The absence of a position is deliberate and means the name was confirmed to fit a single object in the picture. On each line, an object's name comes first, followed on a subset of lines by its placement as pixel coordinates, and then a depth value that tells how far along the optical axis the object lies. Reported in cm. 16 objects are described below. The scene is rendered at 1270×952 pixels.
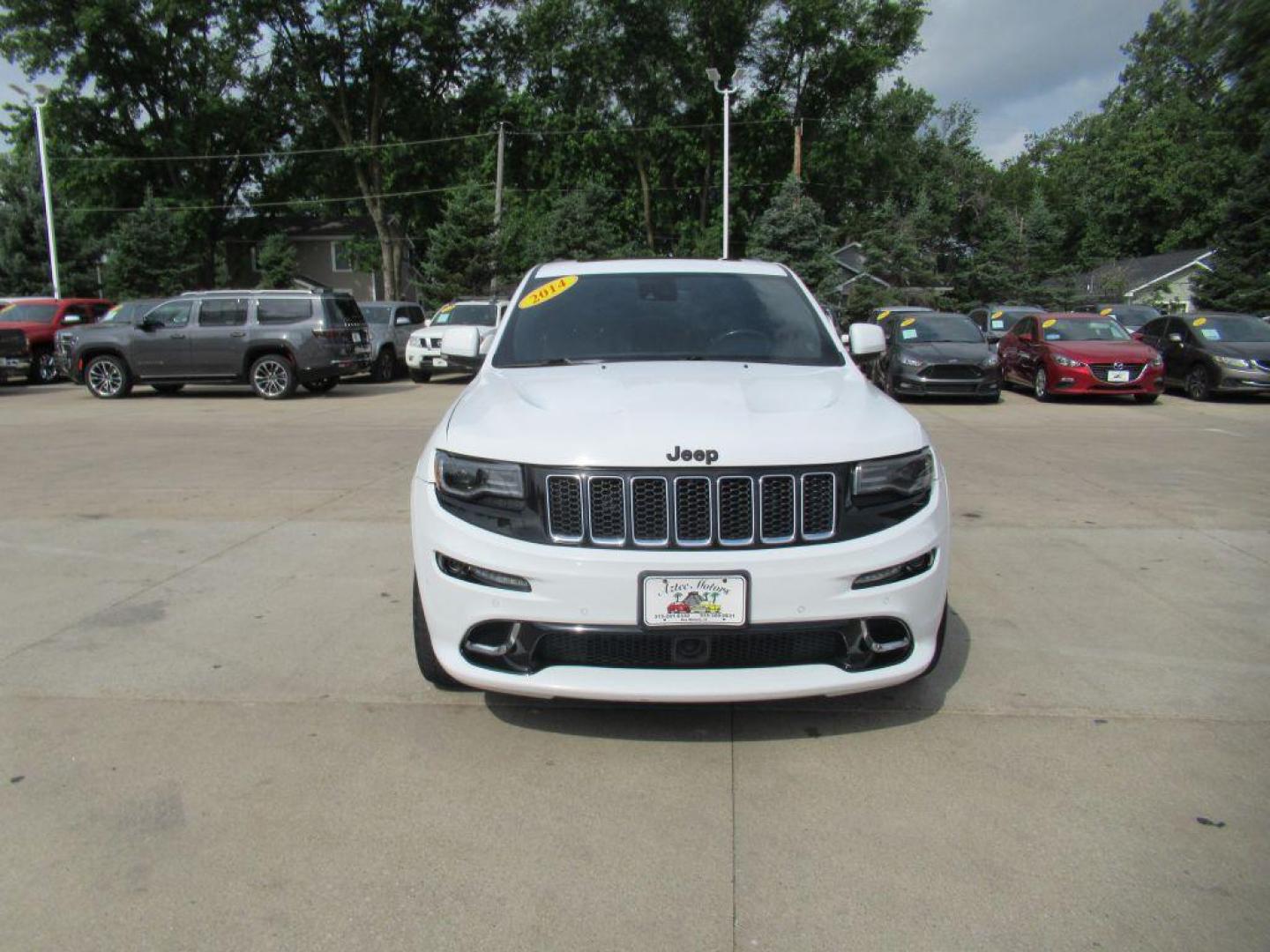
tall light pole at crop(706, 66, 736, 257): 3206
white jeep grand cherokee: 313
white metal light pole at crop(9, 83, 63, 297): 3158
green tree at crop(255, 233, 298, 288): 4881
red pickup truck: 2086
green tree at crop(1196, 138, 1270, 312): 3672
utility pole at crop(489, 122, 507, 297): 3609
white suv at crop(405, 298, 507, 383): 2058
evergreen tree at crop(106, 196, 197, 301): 3972
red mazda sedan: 1623
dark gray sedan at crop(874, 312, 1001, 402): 1620
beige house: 5291
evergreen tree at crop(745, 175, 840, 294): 3628
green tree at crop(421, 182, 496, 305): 3459
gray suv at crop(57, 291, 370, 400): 1712
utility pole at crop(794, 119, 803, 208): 4469
